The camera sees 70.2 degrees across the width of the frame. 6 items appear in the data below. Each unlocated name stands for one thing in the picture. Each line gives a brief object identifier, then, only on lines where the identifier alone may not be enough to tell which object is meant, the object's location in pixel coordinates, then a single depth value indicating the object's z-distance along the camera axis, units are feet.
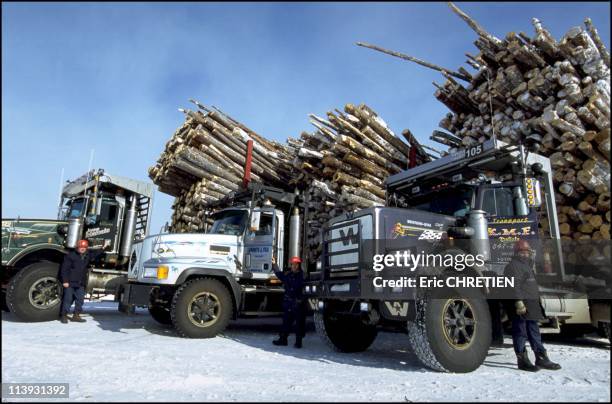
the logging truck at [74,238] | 29.53
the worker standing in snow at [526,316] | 16.94
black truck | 17.11
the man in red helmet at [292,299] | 24.13
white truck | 25.71
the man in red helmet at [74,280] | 29.27
